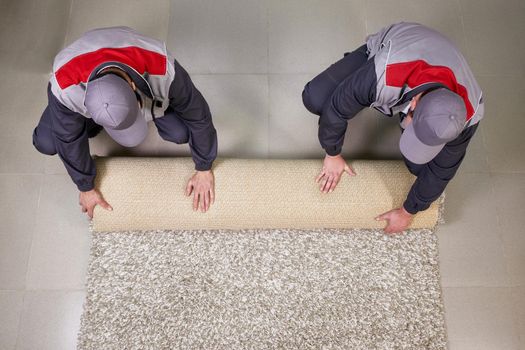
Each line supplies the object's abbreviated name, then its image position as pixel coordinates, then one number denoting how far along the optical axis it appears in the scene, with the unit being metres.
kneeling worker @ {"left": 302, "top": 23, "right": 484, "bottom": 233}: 0.99
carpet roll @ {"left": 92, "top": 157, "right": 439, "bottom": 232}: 1.43
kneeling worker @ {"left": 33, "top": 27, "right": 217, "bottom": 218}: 0.99
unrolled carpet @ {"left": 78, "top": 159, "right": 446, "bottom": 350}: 1.45
